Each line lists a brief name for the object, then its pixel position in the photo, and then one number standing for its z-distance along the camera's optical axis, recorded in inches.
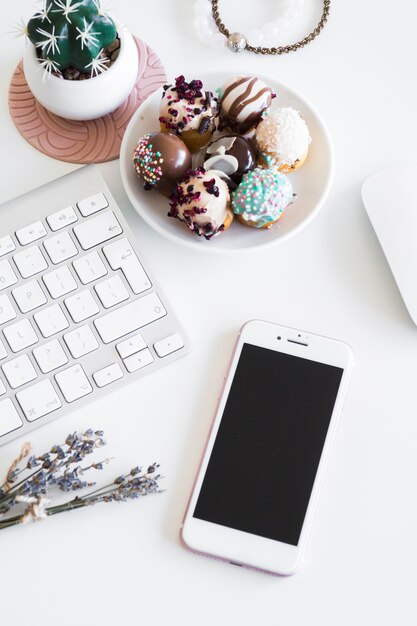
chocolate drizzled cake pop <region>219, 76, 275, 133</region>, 26.0
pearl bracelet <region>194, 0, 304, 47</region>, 29.6
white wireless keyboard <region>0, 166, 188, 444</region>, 25.8
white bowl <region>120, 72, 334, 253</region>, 26.5
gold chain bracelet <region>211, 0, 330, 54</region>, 29.2
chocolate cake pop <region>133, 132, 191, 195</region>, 25.1
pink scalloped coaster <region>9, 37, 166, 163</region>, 28.3
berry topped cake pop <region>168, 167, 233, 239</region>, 24.7
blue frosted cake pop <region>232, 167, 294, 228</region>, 25.0
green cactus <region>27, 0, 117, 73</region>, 23.5
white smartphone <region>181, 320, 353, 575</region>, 25.2
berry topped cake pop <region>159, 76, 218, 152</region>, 25.6
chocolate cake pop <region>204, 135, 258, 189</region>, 25.6
